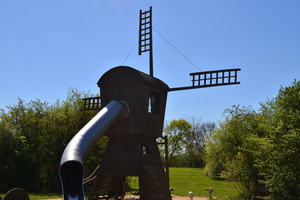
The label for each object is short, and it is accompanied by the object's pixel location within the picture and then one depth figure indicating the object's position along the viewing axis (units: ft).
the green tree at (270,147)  41.70
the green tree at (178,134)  190.39
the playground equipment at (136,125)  39.68
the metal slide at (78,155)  25.54
